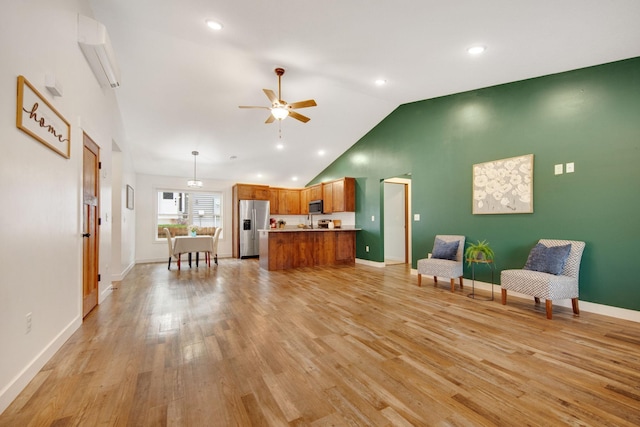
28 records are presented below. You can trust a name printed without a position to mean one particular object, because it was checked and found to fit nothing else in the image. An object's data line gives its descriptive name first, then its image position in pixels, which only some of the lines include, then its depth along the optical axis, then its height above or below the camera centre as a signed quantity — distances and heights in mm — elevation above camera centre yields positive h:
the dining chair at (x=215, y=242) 6785 -666
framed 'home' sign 1717 +699
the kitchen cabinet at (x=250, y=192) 8422 +746
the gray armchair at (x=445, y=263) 4230 -773
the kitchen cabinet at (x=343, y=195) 7078 +529
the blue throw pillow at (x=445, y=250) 4477 -582
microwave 8038 +259
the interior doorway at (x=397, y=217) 7402 -69
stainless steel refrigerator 8242 -266
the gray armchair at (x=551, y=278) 3004 -730
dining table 6141 -666
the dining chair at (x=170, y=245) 6210 -682
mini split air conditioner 2695 +1735
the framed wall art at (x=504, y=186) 3814 +429
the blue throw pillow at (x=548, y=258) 3186 -533
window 7895 +136
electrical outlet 1789 -700
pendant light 6795 +853
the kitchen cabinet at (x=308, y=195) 8297 +639
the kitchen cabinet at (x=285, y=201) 9047 +485
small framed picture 5807 +421
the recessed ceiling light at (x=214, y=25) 3004 +2143
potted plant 3844 -553
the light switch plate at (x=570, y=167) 3421 +595
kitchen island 6199 -782
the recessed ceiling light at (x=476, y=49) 3139 +1937
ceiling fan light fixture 3822 +1472
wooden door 3035 -81
